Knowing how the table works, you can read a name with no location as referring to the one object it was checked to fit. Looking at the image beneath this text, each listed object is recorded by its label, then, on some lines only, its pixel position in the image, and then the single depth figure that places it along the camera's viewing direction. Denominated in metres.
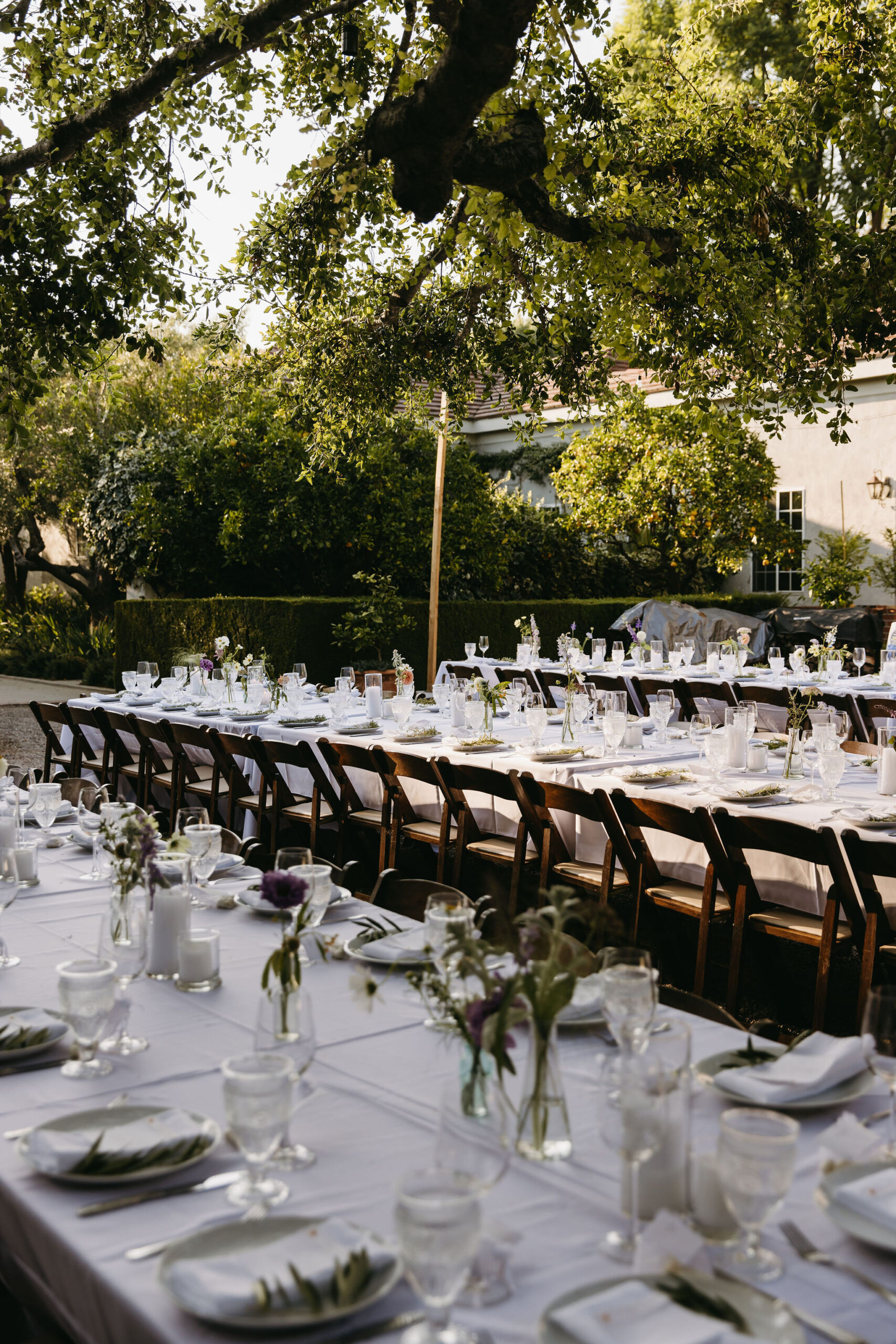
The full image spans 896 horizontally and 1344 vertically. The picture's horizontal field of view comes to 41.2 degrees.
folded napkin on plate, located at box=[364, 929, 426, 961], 2.85
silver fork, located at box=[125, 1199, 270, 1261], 1.61
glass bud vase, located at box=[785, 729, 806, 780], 5.32
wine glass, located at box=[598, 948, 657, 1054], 1.92
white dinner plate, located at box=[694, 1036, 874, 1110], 2.03
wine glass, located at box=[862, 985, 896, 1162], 1.84
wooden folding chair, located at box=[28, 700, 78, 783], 8.22
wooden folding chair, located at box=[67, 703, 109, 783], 8.15
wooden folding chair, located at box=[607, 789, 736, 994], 4.47
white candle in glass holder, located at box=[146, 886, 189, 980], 2.78
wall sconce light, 18.22
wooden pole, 11.28
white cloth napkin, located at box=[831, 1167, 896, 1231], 1.66
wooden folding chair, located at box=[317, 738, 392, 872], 6.18
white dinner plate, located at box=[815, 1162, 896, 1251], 1.62
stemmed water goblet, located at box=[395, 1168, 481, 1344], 1.25
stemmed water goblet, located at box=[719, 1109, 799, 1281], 1.48
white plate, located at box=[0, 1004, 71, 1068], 2.27
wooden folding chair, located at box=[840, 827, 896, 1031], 3.83
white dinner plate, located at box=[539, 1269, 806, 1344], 1.39
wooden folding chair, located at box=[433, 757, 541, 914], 5.40
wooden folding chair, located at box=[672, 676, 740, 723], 8.85
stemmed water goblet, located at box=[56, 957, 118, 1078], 2.11
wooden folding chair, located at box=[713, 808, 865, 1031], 4.10
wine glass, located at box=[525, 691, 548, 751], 6.06
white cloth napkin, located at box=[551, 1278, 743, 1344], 1.36
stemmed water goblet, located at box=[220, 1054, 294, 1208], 1.63
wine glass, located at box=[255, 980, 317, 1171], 1.85
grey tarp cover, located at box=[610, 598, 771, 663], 14.95
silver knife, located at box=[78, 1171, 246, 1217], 1.74
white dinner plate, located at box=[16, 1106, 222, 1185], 1.87
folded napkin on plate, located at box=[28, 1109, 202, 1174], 1.84
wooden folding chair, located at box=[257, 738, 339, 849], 6.33
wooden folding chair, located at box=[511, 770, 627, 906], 4.94
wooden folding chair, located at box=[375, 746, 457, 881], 5.82
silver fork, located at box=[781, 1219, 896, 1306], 1.53
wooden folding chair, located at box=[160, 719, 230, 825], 6.84
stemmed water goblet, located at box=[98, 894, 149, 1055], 2.23
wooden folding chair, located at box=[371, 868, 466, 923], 3.64
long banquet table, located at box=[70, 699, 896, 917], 4.62
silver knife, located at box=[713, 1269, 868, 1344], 1.41
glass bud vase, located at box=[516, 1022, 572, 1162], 1.82
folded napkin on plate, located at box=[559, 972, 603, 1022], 2.44
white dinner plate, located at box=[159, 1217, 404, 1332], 1.44
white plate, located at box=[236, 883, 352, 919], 3.32
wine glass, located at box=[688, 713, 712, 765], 5.70
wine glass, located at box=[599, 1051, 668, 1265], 1.58
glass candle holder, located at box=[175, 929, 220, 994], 2.69
